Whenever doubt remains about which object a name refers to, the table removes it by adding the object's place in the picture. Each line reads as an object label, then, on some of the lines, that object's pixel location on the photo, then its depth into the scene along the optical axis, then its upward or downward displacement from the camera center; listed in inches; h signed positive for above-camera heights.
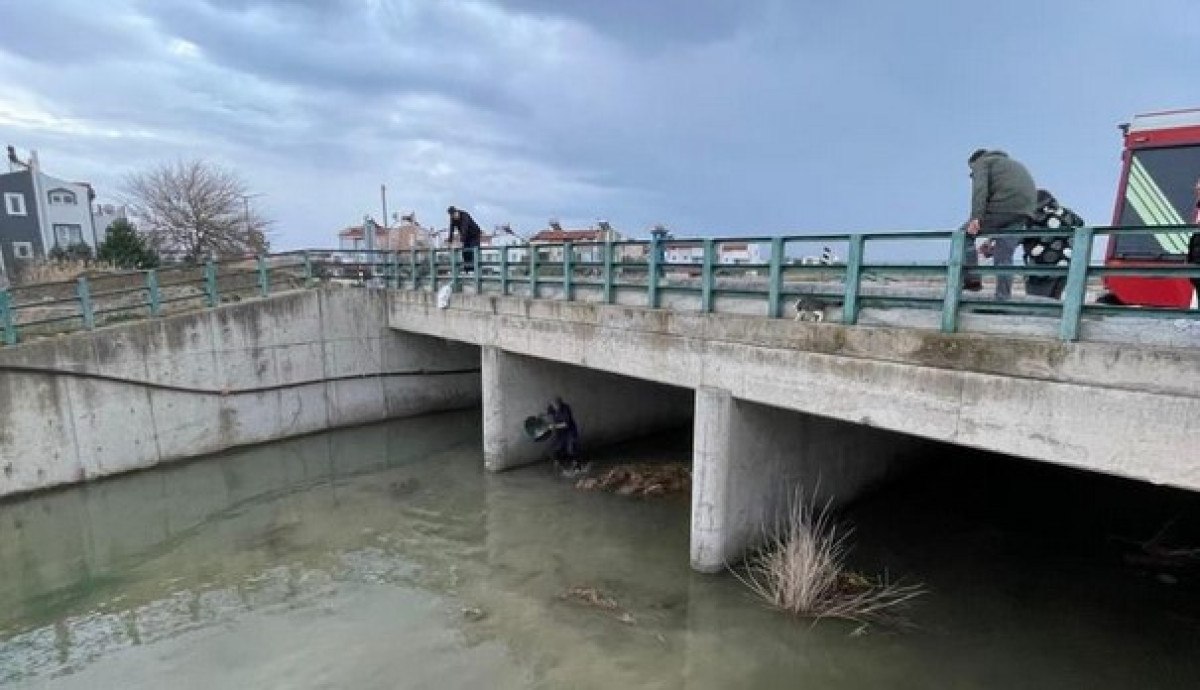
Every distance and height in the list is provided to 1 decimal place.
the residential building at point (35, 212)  1409.9 +75.2
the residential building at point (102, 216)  1648.6 +76.4
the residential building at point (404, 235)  1393.1 +26.2
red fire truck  283.4 +24.1
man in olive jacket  247.4 +20.2
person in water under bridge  462.9 -138.6
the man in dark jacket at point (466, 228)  538.0 +15.3
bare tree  1125.7 +53.1
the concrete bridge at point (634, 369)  188.7 -59.3
